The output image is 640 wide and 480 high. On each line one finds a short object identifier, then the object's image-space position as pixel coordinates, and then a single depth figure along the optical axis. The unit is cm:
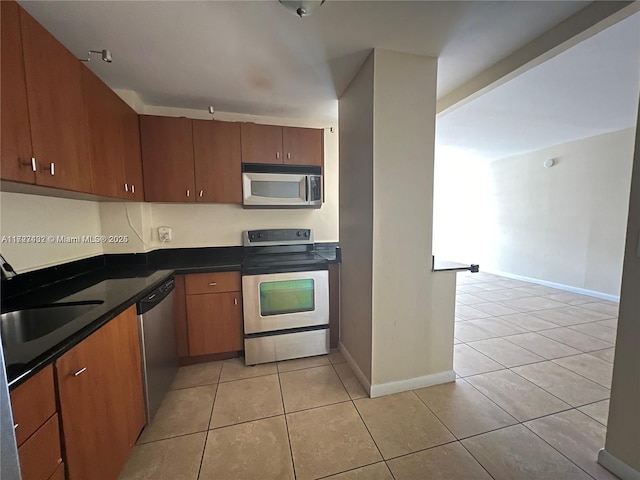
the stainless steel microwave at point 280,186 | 255
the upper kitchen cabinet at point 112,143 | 163
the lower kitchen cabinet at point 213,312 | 226
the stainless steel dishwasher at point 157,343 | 161
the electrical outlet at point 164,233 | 265
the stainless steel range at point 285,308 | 231
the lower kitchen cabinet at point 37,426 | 78
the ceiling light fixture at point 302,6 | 127
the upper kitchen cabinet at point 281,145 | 254
